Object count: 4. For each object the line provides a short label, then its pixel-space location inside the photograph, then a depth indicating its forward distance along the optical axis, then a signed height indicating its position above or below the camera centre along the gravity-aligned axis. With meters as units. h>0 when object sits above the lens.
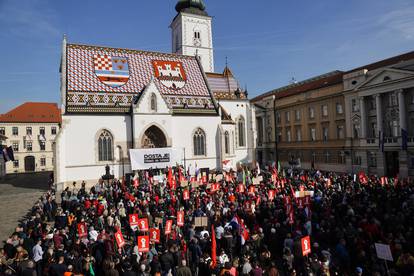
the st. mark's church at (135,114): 28.53 +3.91
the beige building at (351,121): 30.47 +2.99
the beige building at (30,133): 53.88 +4.17
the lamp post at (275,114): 50.16 +5.50
